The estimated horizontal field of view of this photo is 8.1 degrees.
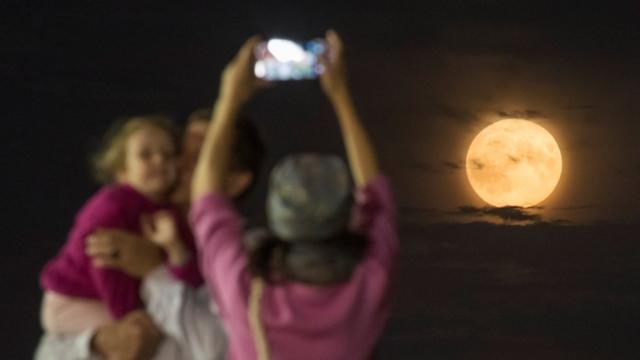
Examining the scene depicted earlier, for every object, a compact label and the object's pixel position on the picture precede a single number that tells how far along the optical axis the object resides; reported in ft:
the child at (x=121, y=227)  28.88
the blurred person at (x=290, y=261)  28.44
